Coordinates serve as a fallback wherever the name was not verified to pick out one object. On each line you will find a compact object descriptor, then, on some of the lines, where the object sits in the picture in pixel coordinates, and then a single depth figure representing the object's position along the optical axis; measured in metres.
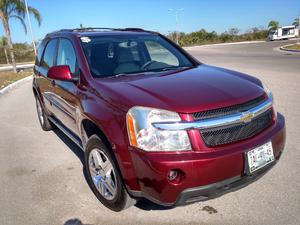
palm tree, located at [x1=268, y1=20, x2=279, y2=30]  57.32
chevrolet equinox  1.84
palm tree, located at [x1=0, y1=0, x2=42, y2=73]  15.03
